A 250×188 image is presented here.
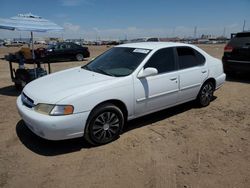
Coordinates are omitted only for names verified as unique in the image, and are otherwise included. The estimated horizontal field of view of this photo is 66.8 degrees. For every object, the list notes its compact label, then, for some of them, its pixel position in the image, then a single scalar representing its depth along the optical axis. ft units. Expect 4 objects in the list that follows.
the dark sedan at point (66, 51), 41.82
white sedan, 9.02
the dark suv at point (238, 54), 20.69
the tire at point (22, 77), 18.38
